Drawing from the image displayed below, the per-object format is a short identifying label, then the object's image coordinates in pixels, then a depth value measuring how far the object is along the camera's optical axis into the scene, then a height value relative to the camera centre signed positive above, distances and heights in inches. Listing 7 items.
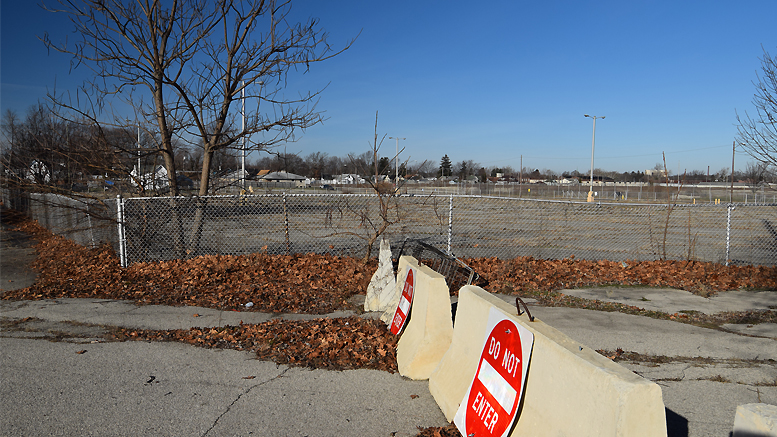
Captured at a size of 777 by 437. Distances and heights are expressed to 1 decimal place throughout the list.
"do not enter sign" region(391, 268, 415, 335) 210.7 -56.9
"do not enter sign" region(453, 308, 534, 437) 112.7 -52.1
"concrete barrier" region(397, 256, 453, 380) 179.0 -58.1
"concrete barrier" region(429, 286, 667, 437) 81.8 -41.0
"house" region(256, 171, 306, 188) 3197.3 +65.9
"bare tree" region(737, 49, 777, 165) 373.5 +56.0
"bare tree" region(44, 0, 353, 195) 382.0 +101.0
